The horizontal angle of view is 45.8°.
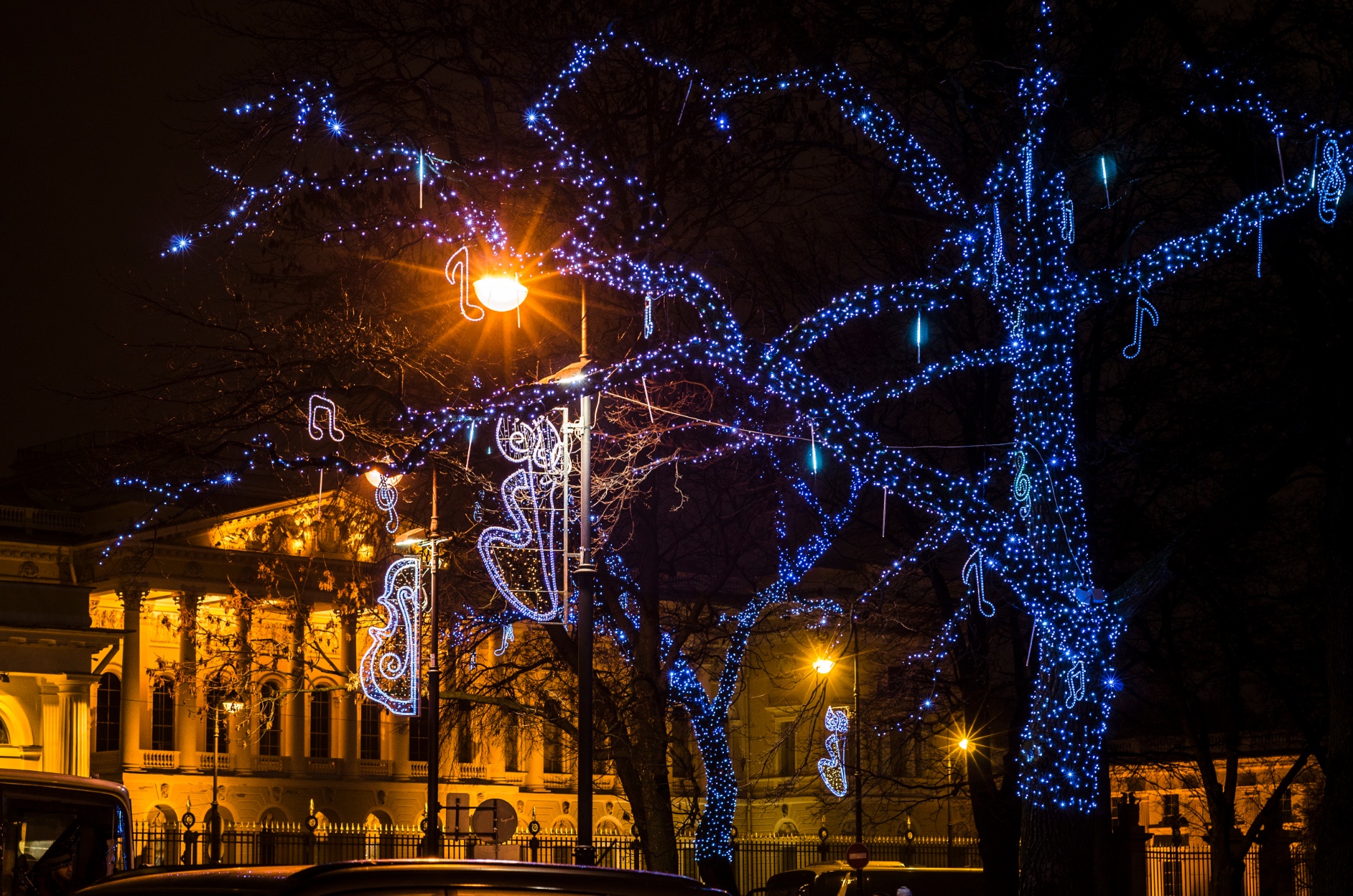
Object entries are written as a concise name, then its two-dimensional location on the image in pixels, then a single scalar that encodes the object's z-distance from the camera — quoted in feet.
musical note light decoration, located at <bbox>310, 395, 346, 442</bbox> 60.64
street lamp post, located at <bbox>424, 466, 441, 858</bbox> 74.43
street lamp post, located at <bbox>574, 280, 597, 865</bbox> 56.70
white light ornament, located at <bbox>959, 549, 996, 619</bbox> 65.17
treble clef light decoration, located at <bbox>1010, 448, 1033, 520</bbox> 48.44
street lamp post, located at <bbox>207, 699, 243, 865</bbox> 92.14
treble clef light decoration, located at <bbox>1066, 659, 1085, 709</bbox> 48.47
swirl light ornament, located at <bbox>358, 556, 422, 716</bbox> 74.74
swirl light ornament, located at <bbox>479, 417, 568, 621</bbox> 64.39
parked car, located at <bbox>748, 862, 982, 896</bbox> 93.35
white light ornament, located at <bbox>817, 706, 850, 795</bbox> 80.12
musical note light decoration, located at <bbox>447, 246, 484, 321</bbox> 56.90
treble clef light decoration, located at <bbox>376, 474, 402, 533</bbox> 67.46
